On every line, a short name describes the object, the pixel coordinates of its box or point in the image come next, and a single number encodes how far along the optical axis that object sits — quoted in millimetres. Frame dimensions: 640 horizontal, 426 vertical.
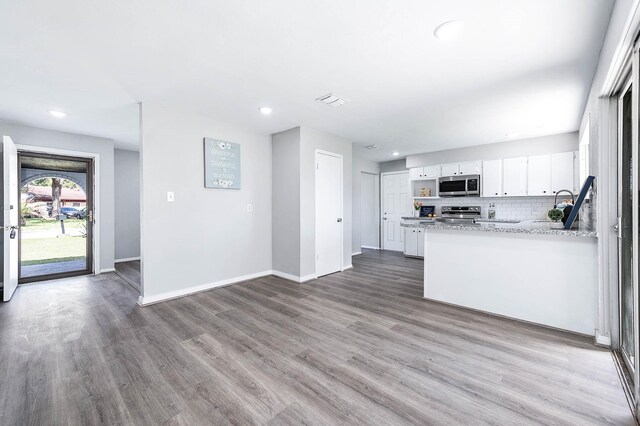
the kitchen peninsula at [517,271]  2477
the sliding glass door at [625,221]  1976
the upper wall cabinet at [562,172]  4684
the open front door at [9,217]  3449
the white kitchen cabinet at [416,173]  6446
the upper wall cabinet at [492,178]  5375
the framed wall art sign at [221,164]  3871
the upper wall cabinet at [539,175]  4895
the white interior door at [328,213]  4598
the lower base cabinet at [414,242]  6163
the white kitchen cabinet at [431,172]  6162
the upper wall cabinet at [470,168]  5604
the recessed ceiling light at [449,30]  1900
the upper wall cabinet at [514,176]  5124
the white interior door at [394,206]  7148
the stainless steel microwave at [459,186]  5590
